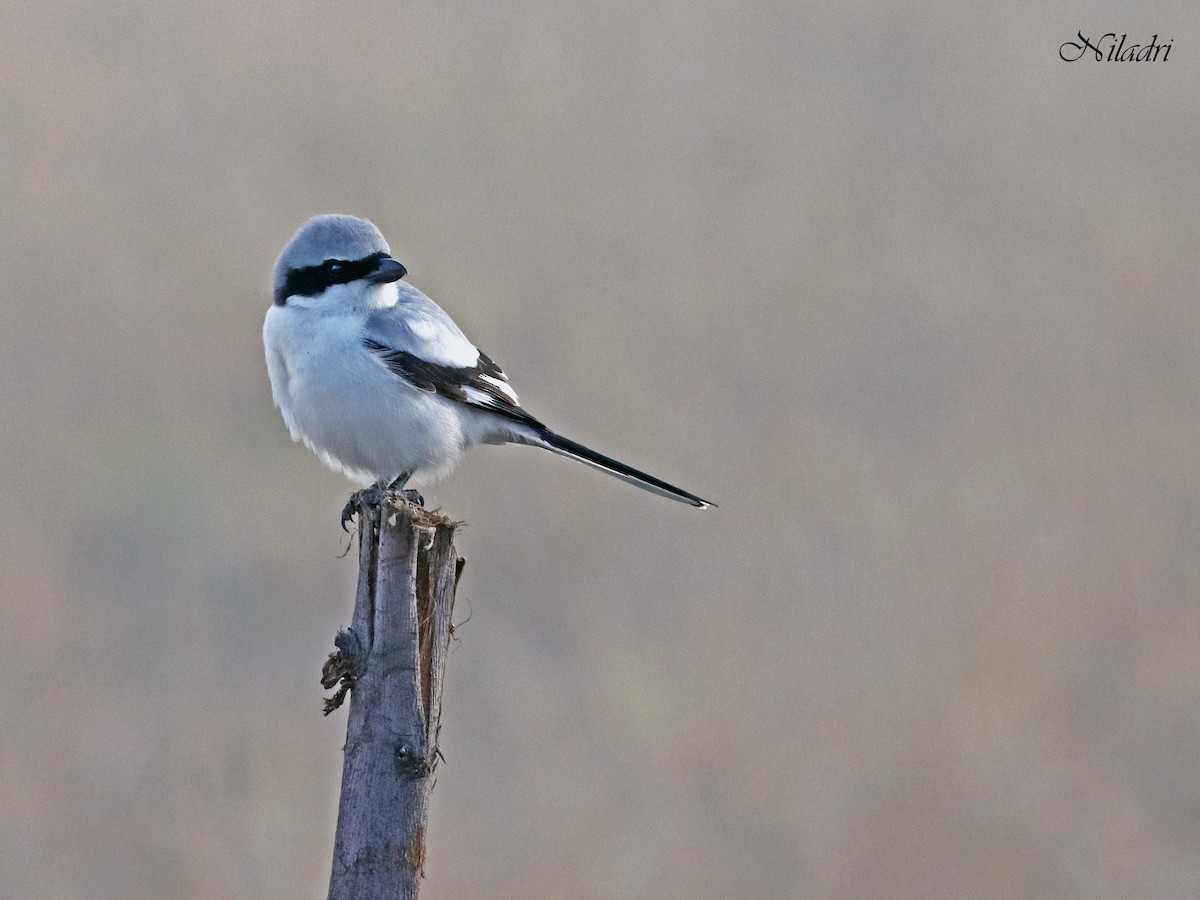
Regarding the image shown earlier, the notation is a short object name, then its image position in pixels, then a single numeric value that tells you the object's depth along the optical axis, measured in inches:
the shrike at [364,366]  306.2
